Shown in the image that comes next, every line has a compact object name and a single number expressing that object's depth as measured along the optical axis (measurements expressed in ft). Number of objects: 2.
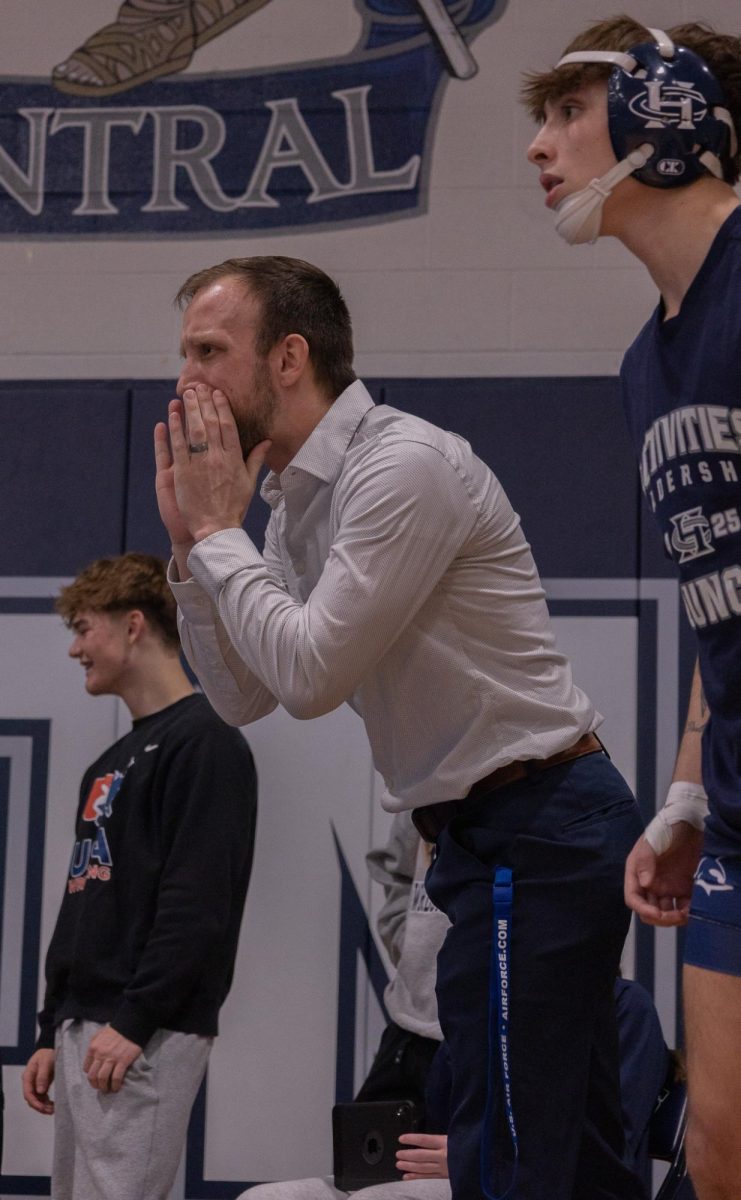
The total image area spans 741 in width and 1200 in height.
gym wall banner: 30.74
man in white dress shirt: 20.81
